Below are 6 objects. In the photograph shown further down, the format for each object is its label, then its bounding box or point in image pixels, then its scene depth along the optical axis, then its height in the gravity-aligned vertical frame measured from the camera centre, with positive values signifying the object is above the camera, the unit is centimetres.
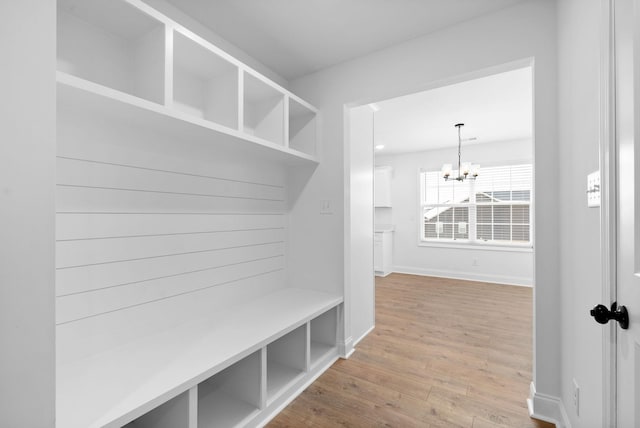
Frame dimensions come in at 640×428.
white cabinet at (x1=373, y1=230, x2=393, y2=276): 573 -76
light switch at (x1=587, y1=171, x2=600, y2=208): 103 +10
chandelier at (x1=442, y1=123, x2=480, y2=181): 443 +69
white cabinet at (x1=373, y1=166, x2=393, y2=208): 616 +62
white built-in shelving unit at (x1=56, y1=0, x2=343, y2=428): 129 -12
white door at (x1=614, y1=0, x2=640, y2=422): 79 +3
